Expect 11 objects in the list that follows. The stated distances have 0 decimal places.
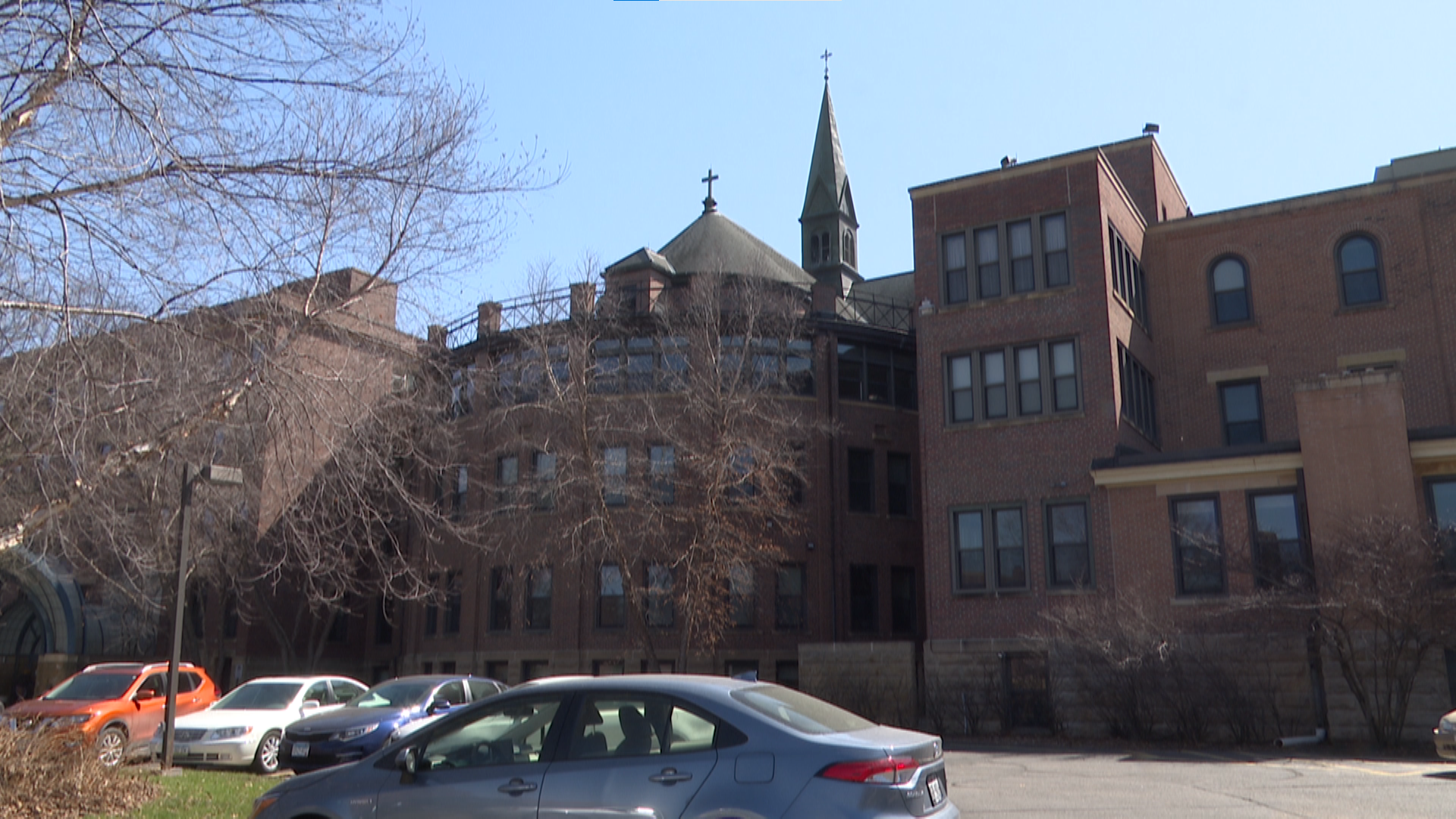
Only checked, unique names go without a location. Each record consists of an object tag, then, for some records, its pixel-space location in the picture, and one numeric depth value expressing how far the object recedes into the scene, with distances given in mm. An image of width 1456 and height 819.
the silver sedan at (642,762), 6156
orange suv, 17047
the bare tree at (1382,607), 18484
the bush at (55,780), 10281
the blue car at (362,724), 14117
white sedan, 16328
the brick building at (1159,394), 21641
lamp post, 14297
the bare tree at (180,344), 9484
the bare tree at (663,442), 25547
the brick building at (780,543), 30172
